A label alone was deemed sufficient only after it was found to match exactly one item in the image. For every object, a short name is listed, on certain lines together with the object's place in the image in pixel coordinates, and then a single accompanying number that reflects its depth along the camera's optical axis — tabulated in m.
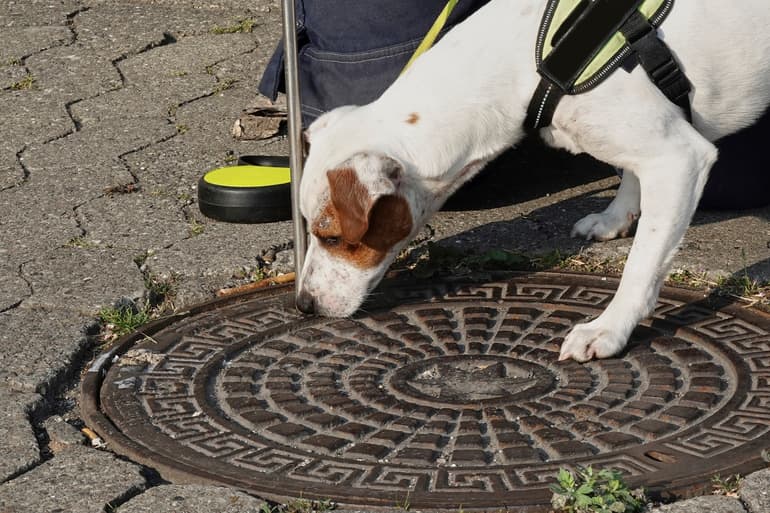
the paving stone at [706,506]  2.52
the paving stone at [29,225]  4.21
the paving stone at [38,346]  3.30
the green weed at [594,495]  2.48
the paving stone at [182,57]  5.95
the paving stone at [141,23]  6.36
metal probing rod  3.59
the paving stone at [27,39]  6.29
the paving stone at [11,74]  5.94
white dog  3.28
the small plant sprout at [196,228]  4.29
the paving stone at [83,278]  3.79
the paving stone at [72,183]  4.63
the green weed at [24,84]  5.89
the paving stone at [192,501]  2.62
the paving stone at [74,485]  2.66
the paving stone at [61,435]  2.96
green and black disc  4.32
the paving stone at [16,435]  2.85
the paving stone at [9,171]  4.83
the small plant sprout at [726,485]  2.60
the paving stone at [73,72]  5.82
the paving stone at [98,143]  5.02
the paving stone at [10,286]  3.81
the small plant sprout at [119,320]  3.61
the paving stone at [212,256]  3.88
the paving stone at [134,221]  4.25
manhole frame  2.60
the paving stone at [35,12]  6.71
